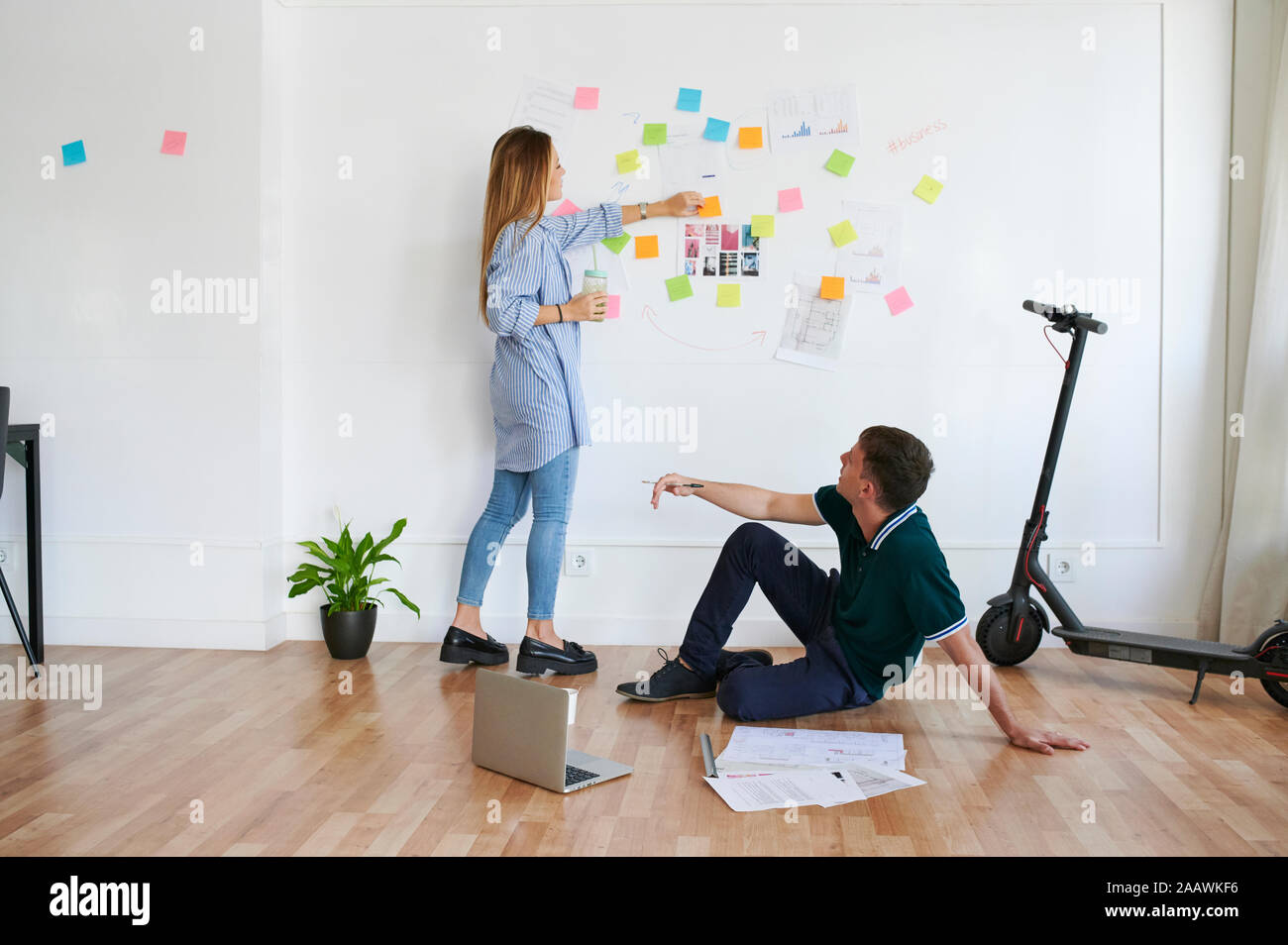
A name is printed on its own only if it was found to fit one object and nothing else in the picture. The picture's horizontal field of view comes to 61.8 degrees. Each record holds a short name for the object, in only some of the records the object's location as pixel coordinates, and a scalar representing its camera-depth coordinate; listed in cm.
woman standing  316
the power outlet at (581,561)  357
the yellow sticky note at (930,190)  346
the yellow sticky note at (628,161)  348
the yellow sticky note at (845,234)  348
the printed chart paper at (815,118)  346
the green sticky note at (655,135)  347
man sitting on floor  243
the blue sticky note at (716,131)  346
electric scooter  282
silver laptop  217
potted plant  333
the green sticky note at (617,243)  350
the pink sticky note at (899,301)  348
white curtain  324
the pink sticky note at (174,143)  346
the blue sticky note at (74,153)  350
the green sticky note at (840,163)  345
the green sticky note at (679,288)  350
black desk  318
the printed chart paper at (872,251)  347
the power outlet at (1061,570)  350
